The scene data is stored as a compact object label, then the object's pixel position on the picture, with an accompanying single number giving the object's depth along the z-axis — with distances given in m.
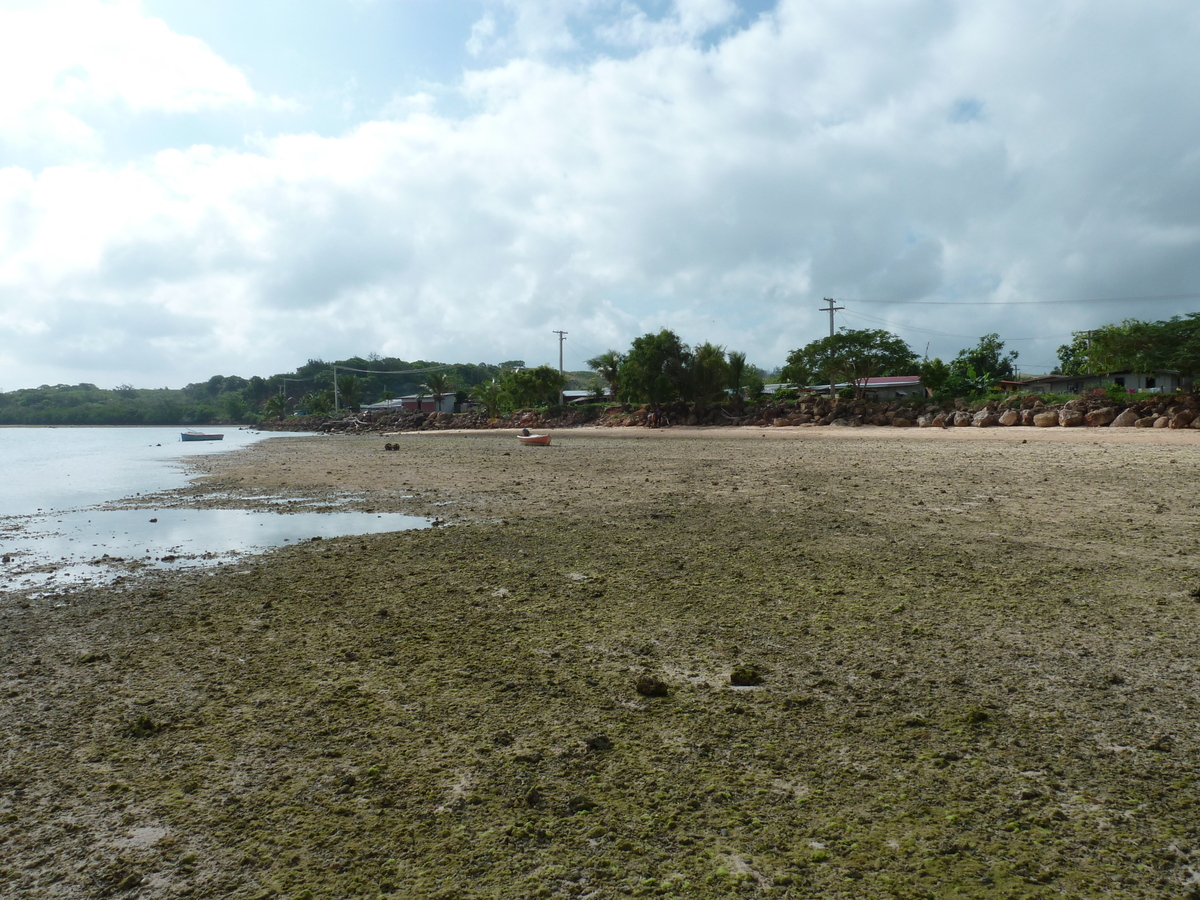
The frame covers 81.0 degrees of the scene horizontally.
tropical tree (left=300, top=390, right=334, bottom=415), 125.00
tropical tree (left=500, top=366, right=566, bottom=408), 82.56
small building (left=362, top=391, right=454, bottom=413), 109.25
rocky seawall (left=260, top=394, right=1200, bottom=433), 32.81
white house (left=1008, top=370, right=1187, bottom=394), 59.12
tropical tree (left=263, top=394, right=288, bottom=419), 135.25
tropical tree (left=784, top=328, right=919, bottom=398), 55.19
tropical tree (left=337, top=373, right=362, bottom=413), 125.68
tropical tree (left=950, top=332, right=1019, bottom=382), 77.31
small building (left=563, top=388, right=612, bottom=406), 85.81
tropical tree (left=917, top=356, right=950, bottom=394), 67.00
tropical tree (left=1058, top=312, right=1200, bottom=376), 34.94
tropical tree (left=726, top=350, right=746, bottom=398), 64.44
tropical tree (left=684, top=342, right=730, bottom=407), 61.28
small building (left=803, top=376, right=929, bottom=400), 69.56
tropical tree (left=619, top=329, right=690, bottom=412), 59.62
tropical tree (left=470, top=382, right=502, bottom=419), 88.56
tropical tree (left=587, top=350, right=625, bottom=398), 79.44
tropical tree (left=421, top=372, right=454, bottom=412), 104.62
